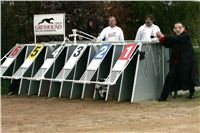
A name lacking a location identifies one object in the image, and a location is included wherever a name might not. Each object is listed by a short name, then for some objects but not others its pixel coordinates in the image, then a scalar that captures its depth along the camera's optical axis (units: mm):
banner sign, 14630
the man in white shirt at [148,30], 13505
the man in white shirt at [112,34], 13898
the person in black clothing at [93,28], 17219
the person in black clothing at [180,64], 12547
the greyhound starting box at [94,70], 12578
